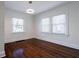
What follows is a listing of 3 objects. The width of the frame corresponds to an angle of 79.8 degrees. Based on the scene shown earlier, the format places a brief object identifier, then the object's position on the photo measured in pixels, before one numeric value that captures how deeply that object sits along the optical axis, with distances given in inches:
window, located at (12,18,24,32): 141.0
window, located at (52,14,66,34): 109.6
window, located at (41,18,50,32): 140.6
